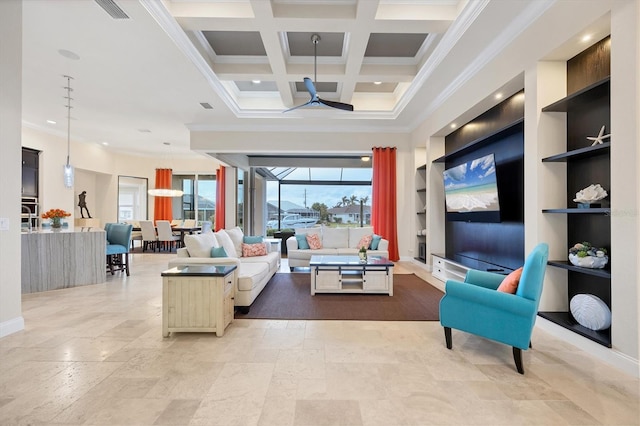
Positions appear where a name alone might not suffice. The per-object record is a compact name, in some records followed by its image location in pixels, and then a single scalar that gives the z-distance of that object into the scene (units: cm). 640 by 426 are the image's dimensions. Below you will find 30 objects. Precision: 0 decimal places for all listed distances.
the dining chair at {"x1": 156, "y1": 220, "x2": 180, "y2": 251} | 905
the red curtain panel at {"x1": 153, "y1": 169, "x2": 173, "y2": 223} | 1073
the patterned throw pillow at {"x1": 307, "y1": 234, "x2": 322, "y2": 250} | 638
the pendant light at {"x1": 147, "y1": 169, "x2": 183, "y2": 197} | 1071
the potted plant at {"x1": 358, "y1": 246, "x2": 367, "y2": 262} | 465
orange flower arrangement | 510
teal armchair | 221
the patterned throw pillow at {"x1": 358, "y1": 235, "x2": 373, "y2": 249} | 628
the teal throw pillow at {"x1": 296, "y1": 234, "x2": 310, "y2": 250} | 637
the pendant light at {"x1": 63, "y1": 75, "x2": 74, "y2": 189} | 467
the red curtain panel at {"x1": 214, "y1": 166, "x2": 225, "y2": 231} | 989
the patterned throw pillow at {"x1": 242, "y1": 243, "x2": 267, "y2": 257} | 539
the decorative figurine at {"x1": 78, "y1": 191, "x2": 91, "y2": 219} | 873
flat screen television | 395
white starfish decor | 253
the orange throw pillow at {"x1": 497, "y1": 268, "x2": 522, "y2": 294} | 245
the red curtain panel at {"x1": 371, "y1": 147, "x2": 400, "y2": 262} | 719
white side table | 284
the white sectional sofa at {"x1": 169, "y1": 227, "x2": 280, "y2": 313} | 355
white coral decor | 251
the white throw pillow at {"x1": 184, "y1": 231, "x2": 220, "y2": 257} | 395
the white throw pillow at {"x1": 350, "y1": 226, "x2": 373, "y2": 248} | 660
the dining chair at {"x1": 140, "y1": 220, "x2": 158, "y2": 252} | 906
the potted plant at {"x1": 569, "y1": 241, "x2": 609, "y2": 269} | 250
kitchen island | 451
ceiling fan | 414
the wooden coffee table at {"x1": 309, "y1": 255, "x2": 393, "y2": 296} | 432
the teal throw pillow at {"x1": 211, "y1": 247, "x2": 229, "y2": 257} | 396
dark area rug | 344
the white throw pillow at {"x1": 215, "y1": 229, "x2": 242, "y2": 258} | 474
